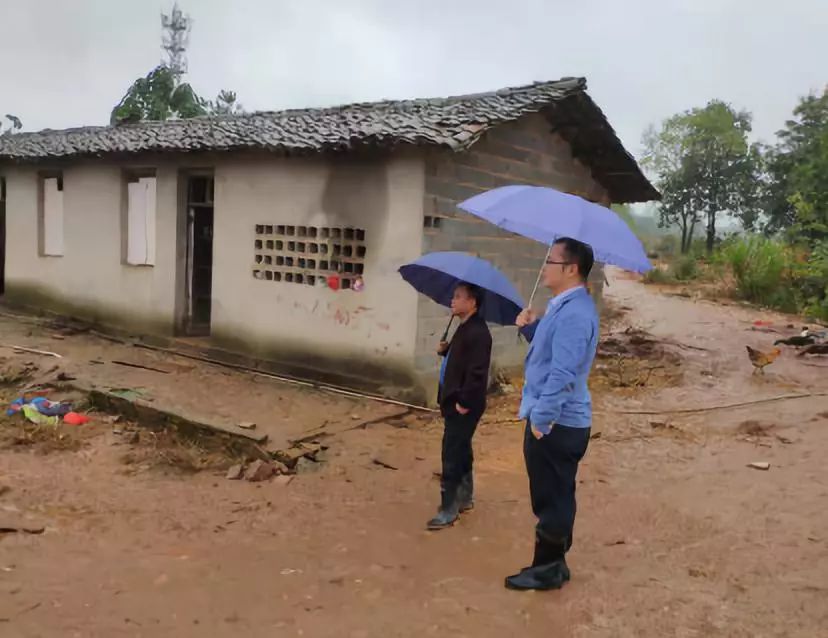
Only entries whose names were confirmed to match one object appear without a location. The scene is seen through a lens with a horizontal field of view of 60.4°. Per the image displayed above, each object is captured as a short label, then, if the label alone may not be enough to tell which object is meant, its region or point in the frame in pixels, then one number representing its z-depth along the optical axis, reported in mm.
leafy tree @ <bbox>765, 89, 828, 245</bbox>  19000
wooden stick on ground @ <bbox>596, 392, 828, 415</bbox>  8055
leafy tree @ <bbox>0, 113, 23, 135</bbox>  24156
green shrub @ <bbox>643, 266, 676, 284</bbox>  26156
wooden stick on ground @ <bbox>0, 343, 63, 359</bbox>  9156
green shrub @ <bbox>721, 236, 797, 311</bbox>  18375
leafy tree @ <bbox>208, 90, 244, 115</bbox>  28297
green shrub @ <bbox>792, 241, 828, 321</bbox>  16406
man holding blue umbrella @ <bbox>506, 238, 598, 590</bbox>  3191
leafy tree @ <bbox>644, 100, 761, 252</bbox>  33406
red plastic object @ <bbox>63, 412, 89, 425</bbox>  6799
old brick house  7676
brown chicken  9602
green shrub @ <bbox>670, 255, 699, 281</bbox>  25656
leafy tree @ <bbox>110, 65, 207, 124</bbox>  21469
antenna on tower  33719
